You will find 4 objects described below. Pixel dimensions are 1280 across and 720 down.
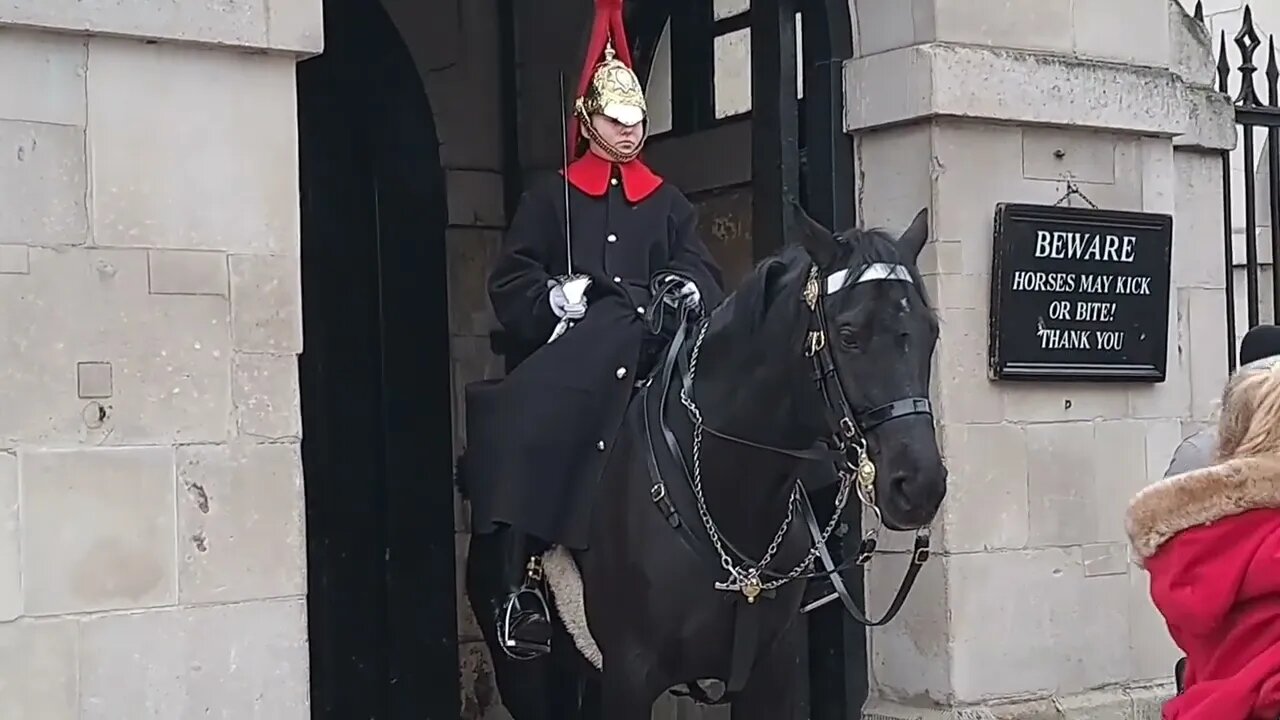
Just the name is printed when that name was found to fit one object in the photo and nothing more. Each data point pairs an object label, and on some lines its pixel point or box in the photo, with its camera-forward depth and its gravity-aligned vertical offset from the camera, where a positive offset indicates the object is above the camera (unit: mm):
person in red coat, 2965 -333
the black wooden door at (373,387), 7395 -105
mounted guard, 5414 +108
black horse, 4559 -286
